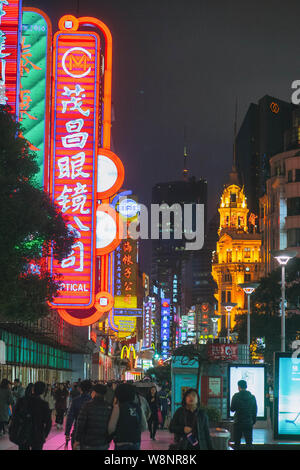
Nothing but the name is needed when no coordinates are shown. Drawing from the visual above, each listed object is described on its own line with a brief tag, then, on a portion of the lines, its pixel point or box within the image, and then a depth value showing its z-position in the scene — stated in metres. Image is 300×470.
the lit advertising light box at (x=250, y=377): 23.91
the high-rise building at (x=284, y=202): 95.00
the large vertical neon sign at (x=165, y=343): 193.62
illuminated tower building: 159.00
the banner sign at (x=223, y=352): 28.06
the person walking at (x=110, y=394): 26.05
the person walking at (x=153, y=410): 26.41
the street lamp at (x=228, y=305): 48.44
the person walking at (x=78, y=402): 17.25
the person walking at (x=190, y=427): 11.48
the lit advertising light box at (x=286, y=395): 18.88
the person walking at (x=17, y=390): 28.46
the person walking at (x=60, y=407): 31.00
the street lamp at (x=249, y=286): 38.84
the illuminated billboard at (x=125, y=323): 66.73
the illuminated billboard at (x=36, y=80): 36.73
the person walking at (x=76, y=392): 24.11
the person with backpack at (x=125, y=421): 11.33
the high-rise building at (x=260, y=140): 143.12
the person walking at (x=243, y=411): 17.16
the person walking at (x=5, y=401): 23.05
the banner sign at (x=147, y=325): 179.50
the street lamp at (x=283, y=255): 28.47
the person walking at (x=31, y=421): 13.72
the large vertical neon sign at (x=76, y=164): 37.25
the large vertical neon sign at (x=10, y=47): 31.27
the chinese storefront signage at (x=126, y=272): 77.75
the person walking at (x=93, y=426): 11.52
